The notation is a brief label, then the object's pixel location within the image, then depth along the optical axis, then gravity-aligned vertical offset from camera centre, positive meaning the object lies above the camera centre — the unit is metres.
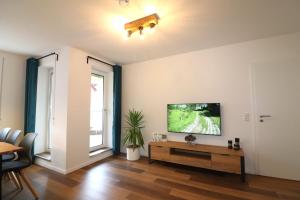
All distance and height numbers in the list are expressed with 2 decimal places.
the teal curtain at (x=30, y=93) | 3.39 +0.34
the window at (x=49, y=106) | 3.76 +0.05
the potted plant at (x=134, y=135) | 3.57 -0.62
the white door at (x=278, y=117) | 2.51 -0.16
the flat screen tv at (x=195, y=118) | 2.98 -0.21
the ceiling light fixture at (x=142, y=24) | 1.98 +1.11
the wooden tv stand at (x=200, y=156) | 2.54 -0.89
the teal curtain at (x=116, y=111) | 3.91 -0.07
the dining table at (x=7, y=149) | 1.75 -0.47
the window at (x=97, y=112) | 3.87 -0.10
